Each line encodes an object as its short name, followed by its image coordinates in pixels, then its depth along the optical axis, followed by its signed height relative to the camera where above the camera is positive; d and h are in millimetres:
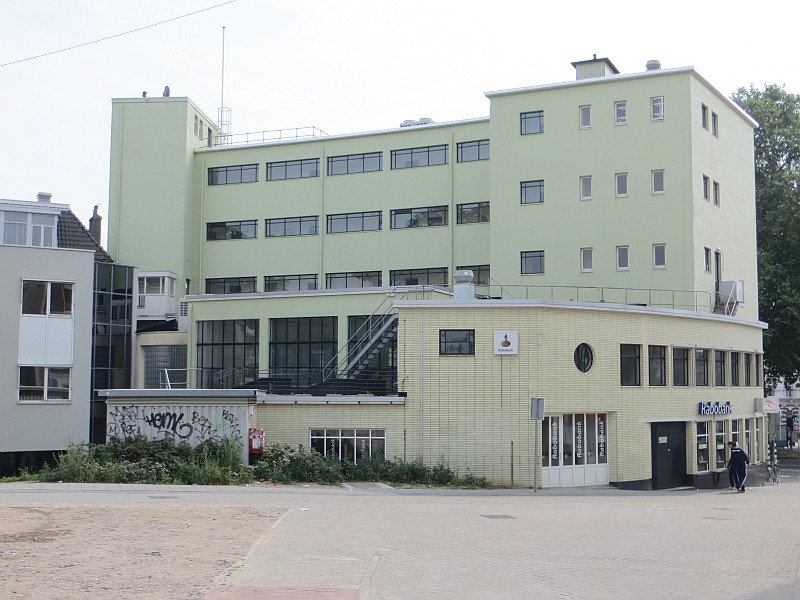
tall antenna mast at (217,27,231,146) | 52656 +14528
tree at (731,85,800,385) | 50281 +9157
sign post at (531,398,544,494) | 24703 -677
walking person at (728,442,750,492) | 30281 -2582
